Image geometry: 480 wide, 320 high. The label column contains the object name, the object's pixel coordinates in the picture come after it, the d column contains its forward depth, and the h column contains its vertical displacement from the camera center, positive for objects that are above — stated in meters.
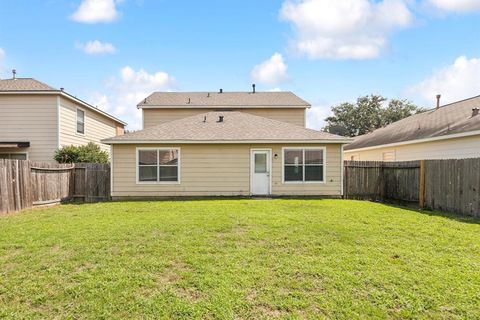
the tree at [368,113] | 42.41 +6.53
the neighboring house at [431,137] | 11.80 +0.96
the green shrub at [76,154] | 14.09 +0.22
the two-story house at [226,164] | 12.80 -0.27
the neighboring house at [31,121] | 14.37 +1.82
